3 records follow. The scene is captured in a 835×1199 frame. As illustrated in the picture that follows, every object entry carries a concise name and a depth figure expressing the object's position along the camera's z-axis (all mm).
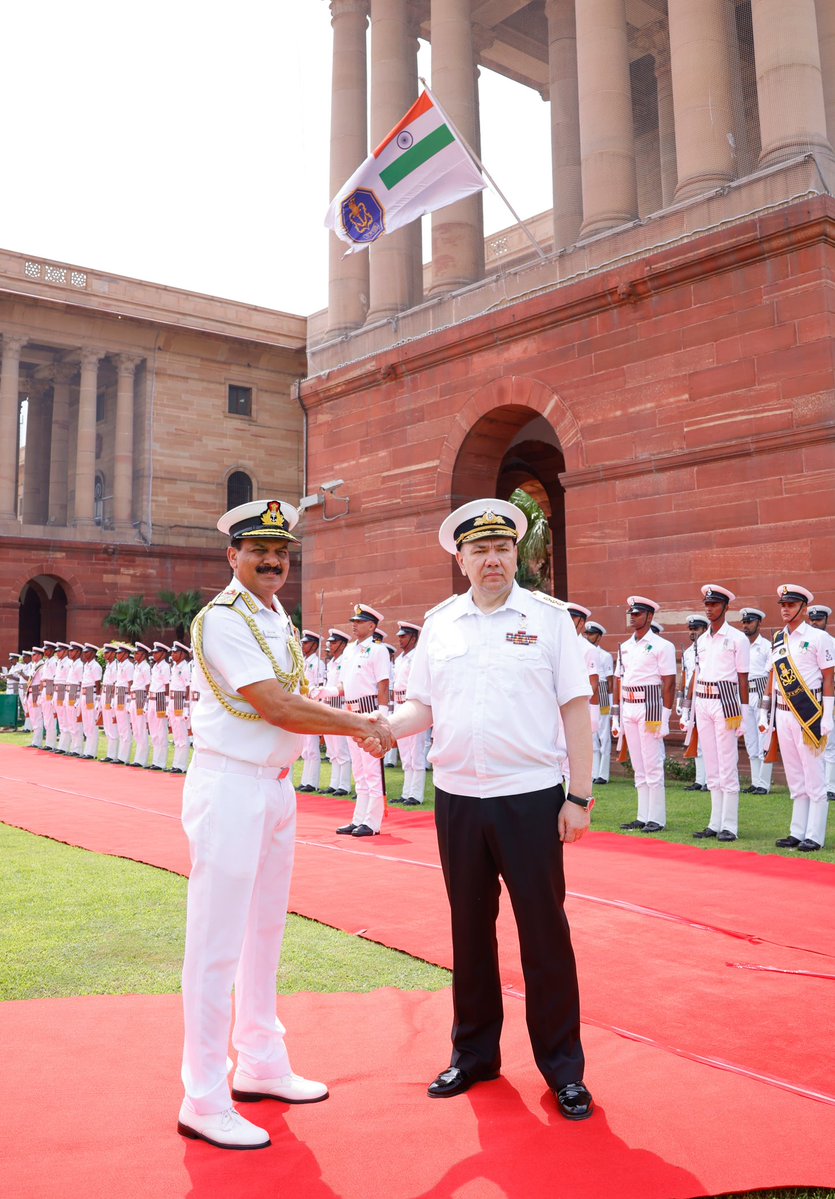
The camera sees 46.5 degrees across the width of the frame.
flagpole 15617
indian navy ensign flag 15250
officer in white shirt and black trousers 3580
